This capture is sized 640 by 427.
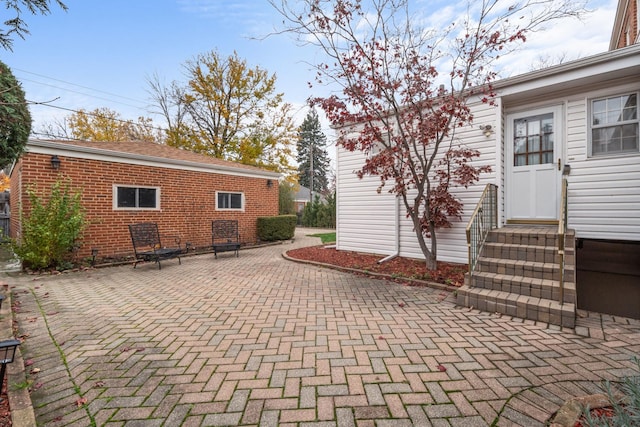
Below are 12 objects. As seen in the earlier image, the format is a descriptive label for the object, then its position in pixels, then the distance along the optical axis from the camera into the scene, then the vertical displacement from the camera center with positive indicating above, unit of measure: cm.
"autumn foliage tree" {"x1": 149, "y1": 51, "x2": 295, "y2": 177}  1705 +613
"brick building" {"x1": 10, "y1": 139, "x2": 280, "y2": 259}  682 +75
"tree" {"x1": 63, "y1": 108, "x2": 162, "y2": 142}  1952 +614
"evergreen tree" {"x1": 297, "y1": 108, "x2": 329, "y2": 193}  3706 +697
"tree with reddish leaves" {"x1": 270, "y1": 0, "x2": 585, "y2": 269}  512 +286
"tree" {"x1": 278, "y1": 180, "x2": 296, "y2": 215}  2167 +118
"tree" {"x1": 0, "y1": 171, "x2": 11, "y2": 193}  2041 +217
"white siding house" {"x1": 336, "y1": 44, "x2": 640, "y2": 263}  473 +128
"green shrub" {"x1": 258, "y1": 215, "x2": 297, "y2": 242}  1135 -60
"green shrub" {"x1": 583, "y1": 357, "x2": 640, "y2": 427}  149 -109
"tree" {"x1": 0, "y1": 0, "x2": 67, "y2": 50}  202 +141
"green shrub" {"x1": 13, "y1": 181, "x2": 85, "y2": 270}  612 -40
